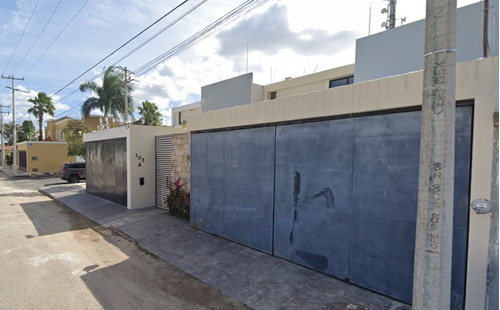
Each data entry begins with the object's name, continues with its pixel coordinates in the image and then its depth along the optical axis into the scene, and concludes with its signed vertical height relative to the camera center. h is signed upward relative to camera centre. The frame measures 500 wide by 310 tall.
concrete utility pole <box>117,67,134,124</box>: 19.45 +5.11
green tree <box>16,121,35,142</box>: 43.69 +2.21
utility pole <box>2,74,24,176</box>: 27.85 +2.16
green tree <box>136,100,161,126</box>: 30.37 +3.62
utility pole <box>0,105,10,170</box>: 34.79 +3.43
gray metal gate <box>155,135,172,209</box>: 10.95 -0.93
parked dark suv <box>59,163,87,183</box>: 20.44 -2.19
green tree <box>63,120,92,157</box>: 20.22 +0.58
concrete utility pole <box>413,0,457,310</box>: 2.26 -0.08
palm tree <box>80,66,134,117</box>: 23.31 +4.32
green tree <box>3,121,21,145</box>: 49.81 +2.26
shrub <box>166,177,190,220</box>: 9.63 -2.08
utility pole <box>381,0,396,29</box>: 11.09 +5.62
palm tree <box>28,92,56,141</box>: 33.03 +4.65
